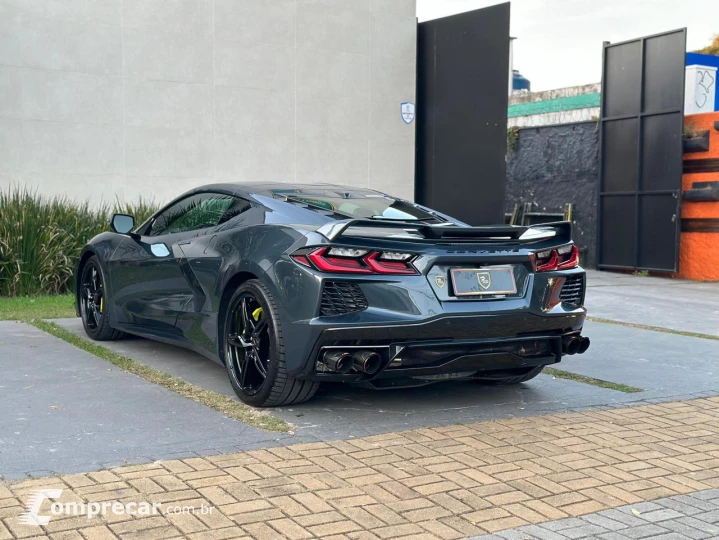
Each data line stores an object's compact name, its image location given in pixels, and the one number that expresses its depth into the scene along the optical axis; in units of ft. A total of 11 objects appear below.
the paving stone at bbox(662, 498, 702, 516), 12.25
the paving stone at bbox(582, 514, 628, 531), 11.56
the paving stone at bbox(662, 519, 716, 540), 11.33
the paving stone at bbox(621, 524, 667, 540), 11.28
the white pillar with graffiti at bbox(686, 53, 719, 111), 59.98
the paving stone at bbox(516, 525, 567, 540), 11.14
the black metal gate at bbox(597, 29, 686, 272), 50.11
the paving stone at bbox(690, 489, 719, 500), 12.91
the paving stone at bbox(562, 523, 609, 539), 11.25
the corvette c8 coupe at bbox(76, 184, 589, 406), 15.55
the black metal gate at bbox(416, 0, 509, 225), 45.34
